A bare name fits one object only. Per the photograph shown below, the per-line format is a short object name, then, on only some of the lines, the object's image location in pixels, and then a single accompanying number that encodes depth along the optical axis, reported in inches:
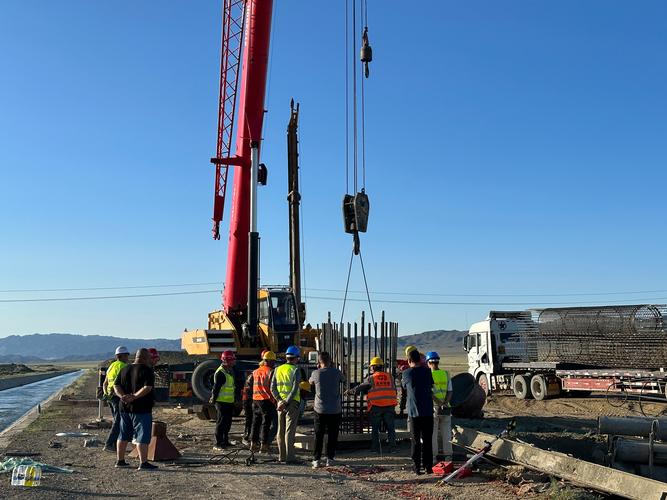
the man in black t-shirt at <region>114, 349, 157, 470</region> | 389.4
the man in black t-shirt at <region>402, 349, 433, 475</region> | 382.9
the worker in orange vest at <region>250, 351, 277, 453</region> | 450.3
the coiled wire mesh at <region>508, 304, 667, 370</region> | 869.2
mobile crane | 687.1
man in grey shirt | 418.3
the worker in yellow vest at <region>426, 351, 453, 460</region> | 411.8
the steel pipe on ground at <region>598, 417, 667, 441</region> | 409.4
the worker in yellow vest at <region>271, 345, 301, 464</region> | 424.5
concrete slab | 284.5
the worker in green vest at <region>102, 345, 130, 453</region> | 427.2
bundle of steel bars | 509.7
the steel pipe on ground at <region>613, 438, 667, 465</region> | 374.9
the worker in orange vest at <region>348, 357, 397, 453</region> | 455.2
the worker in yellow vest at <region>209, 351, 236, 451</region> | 472.1
